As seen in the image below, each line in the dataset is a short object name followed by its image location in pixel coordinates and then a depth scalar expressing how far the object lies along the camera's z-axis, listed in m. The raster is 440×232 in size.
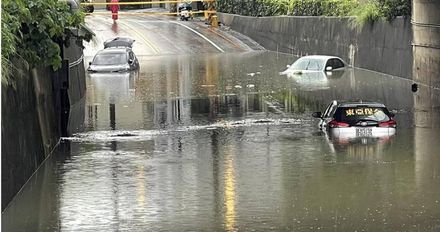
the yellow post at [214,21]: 82.09
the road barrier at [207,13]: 82.50
